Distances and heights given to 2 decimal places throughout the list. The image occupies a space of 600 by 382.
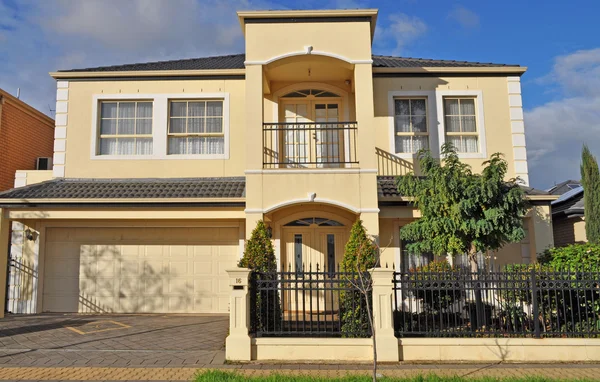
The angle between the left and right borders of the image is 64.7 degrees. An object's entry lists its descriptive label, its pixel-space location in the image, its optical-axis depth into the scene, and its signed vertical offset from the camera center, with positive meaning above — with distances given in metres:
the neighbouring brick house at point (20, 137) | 15.23 +4.66
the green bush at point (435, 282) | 8.50 -0.26
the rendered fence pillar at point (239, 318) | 8.15 -0.83
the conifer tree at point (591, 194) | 13.35 +2.01
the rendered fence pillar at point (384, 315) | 8.15 -0.81
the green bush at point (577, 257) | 9.14 +0.16
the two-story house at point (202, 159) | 12.39 +3.08
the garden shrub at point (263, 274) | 8.81 -0.08
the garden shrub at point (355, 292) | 8.71 -0.44
